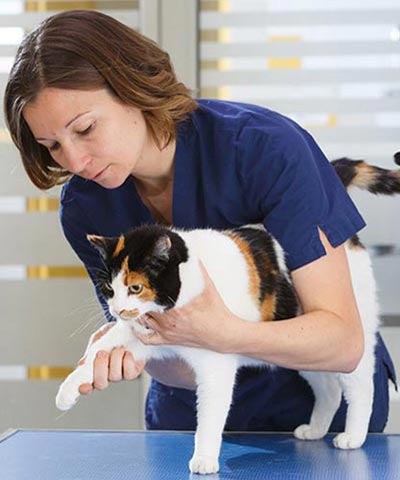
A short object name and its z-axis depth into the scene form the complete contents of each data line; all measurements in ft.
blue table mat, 5.43
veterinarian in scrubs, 5.46
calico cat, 5.31
